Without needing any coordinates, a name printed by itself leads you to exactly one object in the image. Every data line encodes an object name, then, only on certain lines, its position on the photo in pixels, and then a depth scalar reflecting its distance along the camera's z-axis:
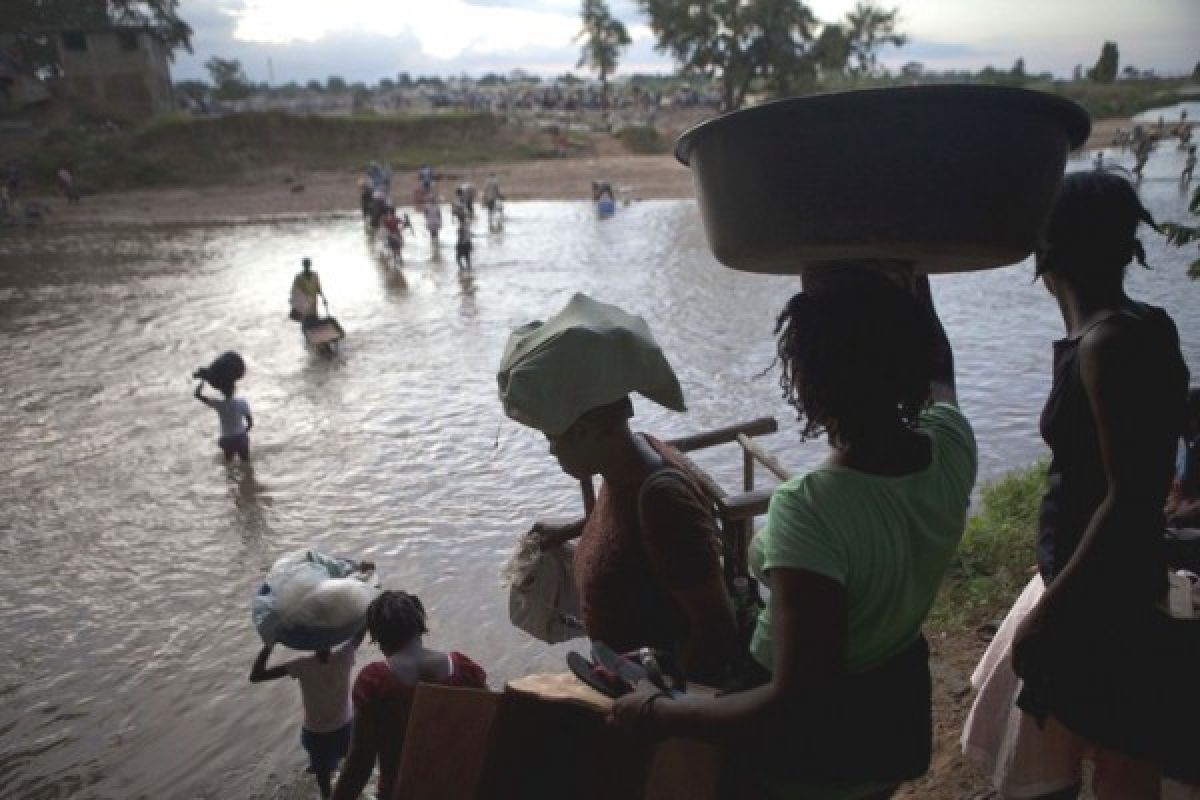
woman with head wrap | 1.76
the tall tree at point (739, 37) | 45.09
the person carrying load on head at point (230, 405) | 6.97
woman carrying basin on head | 1.30
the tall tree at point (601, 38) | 62.03
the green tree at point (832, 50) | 47.22
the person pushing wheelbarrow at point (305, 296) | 11.12
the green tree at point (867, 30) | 58.88
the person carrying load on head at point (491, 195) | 24.25
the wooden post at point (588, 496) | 2.63
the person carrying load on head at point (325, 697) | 3.25
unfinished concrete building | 38.12
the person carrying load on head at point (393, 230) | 17.94
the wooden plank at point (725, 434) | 3.07
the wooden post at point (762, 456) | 3.01
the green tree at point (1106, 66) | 65.81
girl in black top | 1.72
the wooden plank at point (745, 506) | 2.44
